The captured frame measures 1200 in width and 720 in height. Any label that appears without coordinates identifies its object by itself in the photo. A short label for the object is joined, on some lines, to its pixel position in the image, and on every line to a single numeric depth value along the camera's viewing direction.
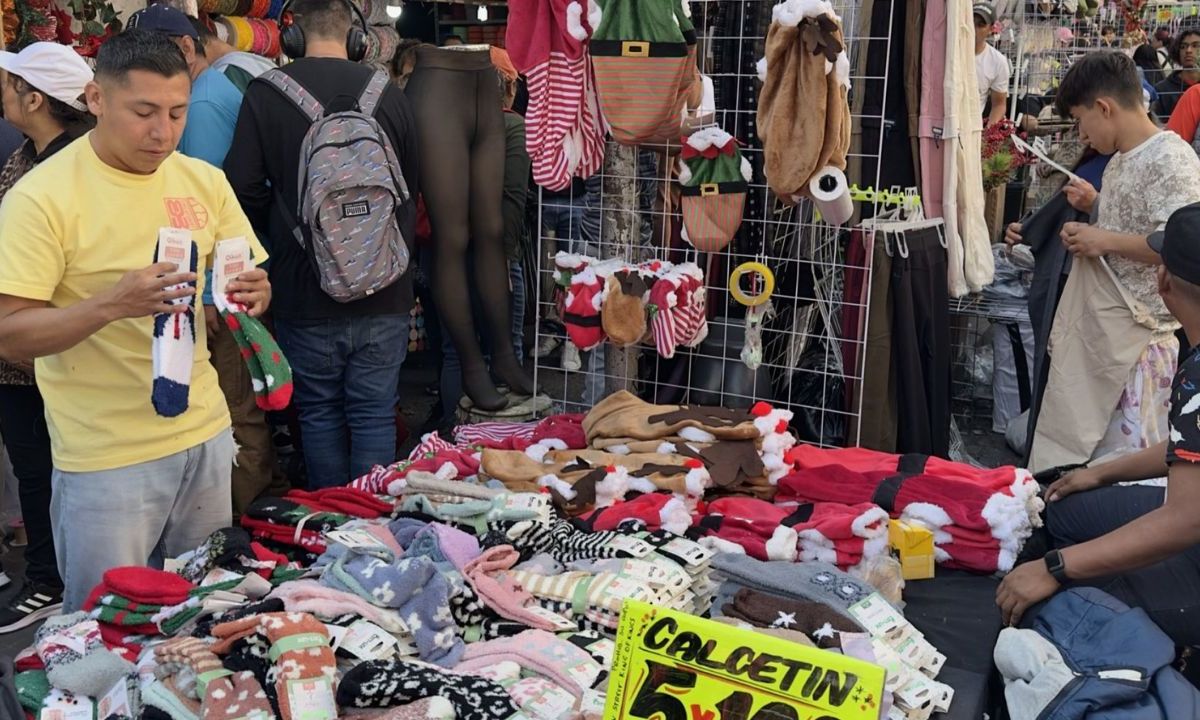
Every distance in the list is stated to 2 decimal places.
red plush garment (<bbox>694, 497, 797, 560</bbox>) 2.64
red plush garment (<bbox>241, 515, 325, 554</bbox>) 2.58
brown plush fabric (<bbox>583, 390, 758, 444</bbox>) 3.15
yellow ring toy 3.82
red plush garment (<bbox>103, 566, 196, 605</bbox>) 2.16
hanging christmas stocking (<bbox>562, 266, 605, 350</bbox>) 3.79
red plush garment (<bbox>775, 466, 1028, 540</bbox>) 2.76
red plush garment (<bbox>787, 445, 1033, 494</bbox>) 2.92
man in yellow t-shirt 2.18
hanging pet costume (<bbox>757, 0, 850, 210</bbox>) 3.34
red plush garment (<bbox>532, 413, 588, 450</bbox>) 3.43
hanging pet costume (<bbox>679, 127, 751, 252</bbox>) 3.79
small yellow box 2.73
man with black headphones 3.50
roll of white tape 3.53
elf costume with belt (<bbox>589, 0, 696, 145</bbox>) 3.48
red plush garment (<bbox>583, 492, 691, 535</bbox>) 2.74
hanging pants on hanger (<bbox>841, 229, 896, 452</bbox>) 3.93
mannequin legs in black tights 4.54
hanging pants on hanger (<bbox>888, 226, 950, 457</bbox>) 3.96
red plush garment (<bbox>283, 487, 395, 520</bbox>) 2.83
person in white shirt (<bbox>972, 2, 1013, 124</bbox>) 6.45
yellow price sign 1.49
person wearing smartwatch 2.23
